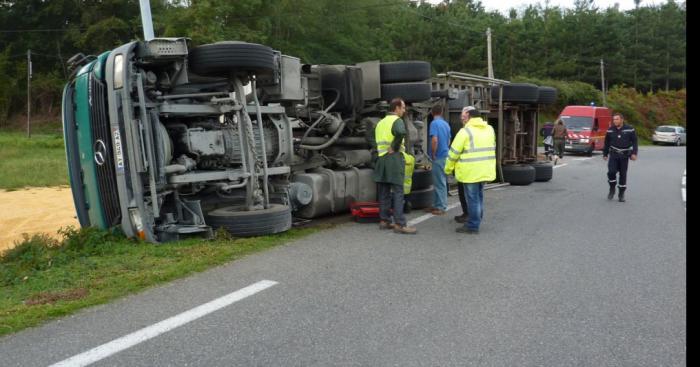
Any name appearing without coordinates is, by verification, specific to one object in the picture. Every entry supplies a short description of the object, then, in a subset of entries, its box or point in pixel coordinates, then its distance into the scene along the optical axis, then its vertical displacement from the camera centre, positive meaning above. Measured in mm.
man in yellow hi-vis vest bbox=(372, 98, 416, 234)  7344 -658
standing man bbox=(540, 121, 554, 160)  20834 -1133
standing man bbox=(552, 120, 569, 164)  21969 -1264
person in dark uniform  10719 -945
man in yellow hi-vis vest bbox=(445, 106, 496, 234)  7355 -675
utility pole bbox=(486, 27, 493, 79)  33256 +3301
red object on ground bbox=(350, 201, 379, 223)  8000 -1303
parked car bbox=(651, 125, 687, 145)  39719 -2642
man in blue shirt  9125 -696
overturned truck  6340 -146
